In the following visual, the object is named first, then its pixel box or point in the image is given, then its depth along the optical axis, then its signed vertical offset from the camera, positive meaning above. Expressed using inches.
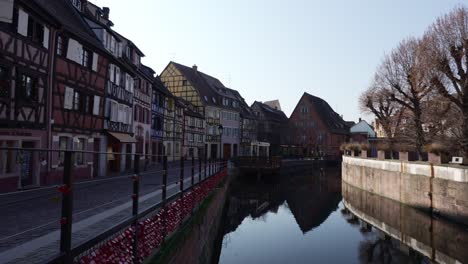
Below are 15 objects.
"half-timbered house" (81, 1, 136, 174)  946.7 +155.7
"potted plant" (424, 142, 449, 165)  824.9 +1.3
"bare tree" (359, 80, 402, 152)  1447.6 +171.5
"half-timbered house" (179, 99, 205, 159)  1892.2 +91.1
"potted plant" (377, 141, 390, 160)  1211.9 +2.8
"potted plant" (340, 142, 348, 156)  1704.0 +17.5
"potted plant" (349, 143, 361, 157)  1543.3 +11.7
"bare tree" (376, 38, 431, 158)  1115.3 +230.5
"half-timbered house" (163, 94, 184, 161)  1613.4 +100.3
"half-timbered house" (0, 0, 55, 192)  543.5 +113.2
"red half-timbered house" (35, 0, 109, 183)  705.6 +125.7
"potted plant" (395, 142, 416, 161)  1031.5 -6.2
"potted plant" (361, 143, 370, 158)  1419.8 +7.6
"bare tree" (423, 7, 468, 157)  872.9 +227.0
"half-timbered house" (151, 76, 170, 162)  1446.9 +123.6
